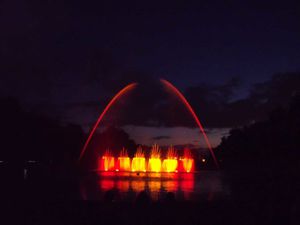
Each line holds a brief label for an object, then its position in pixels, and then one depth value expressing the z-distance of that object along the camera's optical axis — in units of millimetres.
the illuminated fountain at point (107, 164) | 56125
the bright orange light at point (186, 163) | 58575
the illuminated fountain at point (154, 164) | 53544
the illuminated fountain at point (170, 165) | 53239
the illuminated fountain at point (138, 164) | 55099
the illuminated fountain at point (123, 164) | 56622
